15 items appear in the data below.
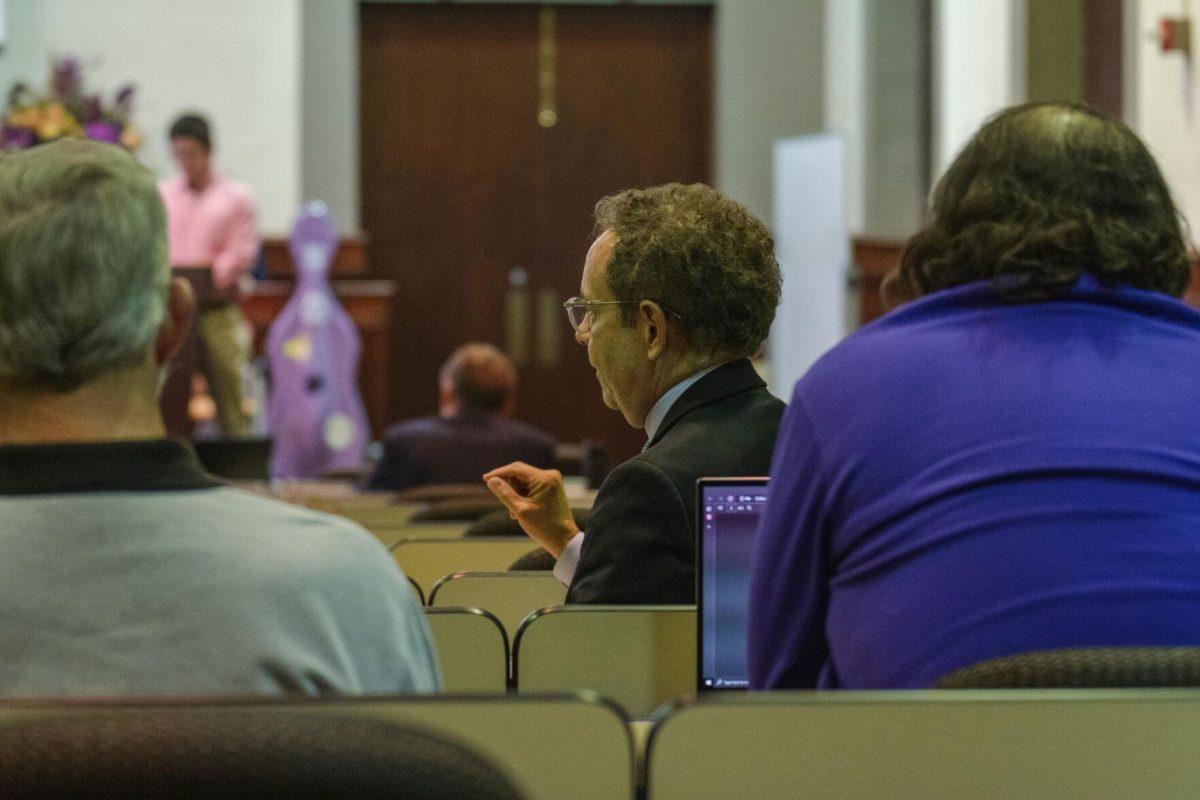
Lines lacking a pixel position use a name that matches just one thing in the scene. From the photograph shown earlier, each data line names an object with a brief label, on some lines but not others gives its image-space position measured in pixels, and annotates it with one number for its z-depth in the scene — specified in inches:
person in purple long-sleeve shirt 116.0
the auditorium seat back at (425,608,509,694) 139.6
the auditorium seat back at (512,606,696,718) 136.0
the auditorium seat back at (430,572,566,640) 161.5
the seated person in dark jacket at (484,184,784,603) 172.1
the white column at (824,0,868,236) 766.5
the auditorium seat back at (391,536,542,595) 196.1
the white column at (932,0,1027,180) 605.6
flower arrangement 654.5
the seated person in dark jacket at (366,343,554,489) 444.5
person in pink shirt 616.7
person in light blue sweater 95.0
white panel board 729.6
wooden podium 698.2
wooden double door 820.0
